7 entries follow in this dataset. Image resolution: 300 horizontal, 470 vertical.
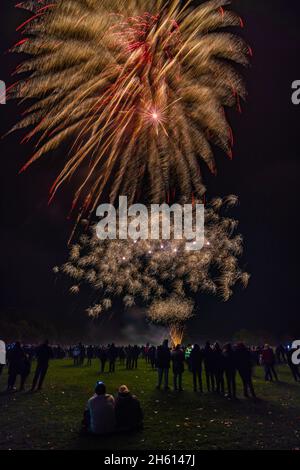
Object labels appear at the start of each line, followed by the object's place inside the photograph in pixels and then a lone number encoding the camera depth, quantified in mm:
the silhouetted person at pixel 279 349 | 26575
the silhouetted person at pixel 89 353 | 33675
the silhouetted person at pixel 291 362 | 19395
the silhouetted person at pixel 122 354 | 34472
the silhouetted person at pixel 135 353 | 28472
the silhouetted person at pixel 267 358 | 19688
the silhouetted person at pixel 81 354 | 34219
